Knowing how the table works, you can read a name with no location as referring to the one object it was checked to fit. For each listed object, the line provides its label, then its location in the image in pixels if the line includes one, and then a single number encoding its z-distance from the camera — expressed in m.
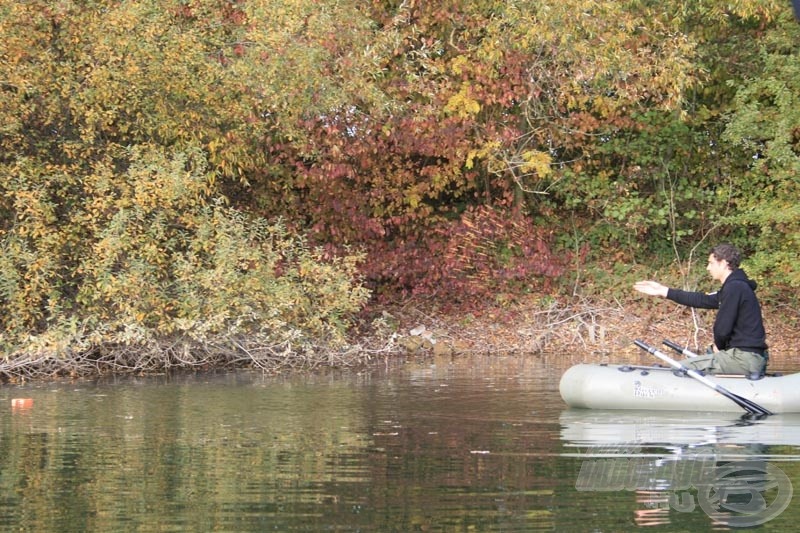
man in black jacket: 13.48
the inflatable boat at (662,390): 13.20
